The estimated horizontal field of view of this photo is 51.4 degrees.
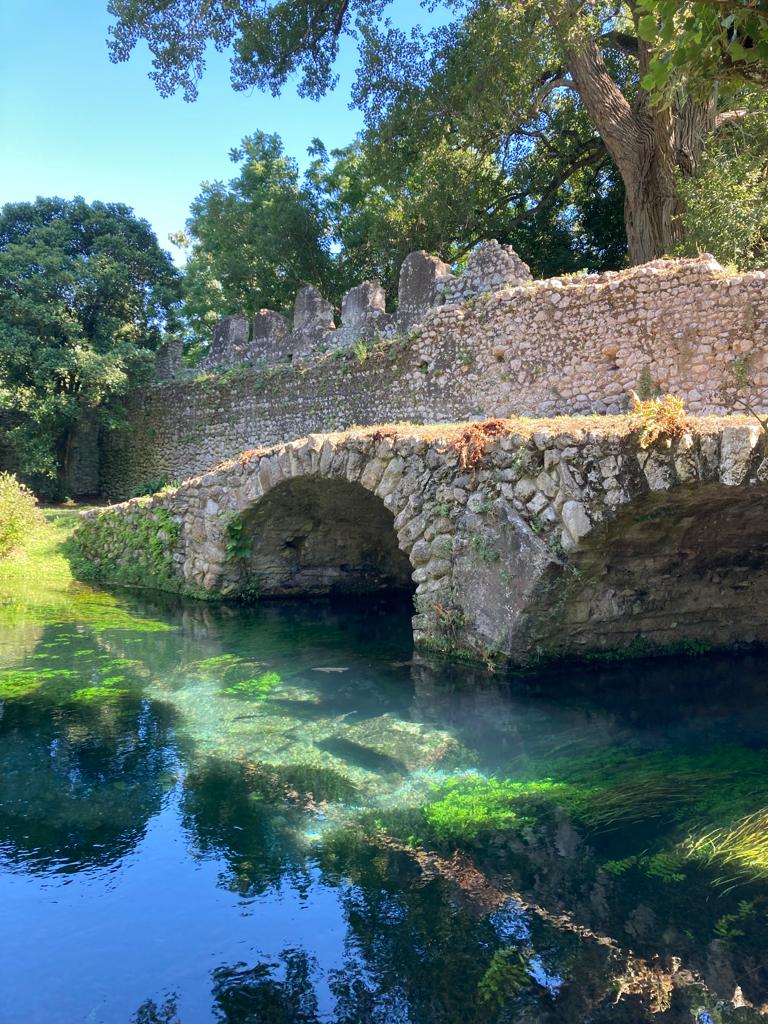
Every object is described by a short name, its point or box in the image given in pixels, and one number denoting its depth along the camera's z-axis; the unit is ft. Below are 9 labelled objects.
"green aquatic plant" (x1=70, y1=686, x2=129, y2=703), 23.03
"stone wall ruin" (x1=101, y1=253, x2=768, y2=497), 31.60
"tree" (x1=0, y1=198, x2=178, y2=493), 56.80
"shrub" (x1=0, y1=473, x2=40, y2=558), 42.27
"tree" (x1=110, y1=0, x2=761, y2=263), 42.70
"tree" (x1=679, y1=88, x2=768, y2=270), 36.40
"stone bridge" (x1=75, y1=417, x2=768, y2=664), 21.11
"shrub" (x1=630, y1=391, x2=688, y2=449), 20.22
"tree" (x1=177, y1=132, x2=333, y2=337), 71.41
